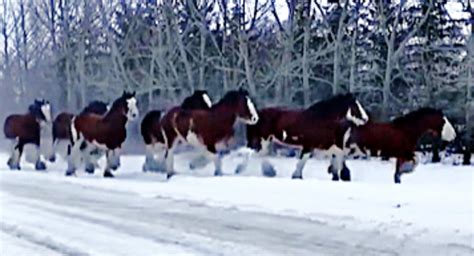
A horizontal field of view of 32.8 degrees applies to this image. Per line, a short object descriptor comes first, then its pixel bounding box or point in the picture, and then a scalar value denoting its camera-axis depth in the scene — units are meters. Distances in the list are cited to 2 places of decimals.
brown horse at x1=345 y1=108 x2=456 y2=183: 17.03
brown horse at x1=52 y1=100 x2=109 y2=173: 22.99
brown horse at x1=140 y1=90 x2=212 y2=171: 19.31
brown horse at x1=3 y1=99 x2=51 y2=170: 23.45
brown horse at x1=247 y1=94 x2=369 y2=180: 17.19
